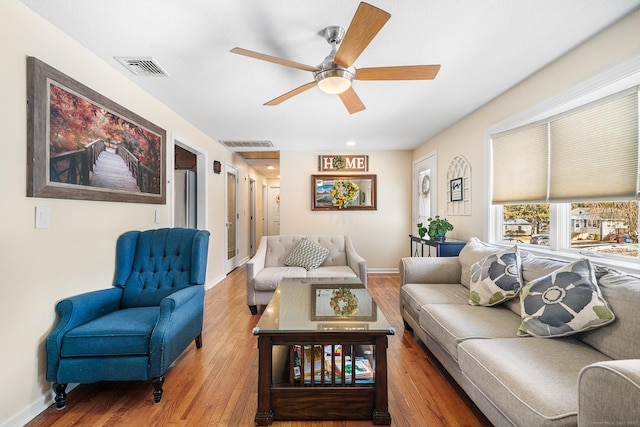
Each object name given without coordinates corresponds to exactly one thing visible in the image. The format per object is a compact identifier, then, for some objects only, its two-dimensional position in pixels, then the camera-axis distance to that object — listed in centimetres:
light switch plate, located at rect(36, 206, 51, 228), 161
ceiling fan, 148
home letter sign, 507
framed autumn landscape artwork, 161
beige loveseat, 298
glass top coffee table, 149
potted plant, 337
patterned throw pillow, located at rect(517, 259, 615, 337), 136
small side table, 319
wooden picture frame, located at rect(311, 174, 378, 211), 502
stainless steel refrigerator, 420
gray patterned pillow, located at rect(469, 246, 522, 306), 192
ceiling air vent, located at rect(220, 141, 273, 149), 455
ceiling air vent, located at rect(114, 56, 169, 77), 210
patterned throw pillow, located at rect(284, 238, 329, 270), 336
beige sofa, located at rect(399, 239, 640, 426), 85
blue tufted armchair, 160
